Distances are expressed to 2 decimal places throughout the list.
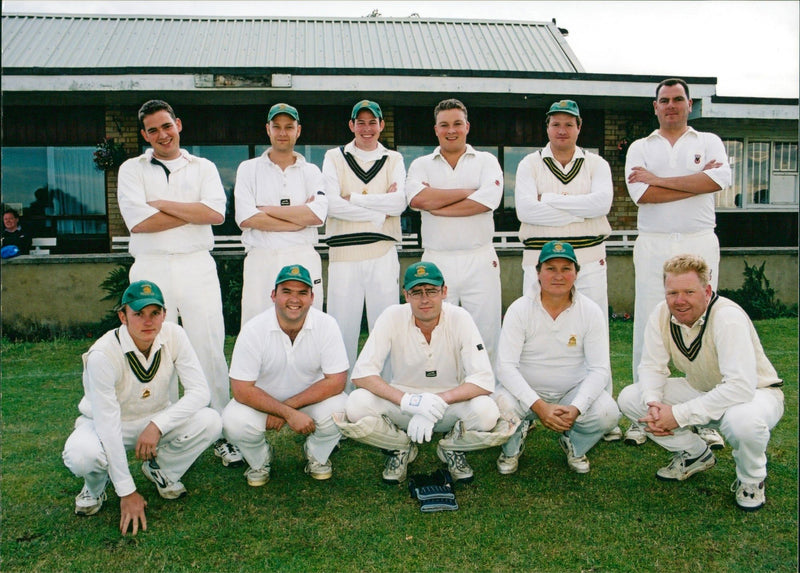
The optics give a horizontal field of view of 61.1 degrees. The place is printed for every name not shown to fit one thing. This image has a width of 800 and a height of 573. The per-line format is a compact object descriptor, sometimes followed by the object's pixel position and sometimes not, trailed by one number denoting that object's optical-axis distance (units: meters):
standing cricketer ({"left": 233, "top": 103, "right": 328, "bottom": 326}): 4.74
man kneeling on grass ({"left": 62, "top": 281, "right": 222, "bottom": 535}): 3.60
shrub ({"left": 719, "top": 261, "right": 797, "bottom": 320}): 10.77
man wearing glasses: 3.95
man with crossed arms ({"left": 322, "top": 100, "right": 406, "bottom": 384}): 4.87
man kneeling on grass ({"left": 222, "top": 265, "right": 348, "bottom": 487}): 4.05
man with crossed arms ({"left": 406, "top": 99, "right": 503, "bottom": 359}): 4.88
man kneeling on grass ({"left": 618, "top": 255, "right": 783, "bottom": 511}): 3.63
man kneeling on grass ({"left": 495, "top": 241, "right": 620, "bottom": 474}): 4.12
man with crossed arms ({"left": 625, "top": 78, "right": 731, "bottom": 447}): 4.71
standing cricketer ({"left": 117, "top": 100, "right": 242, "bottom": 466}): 4.54
